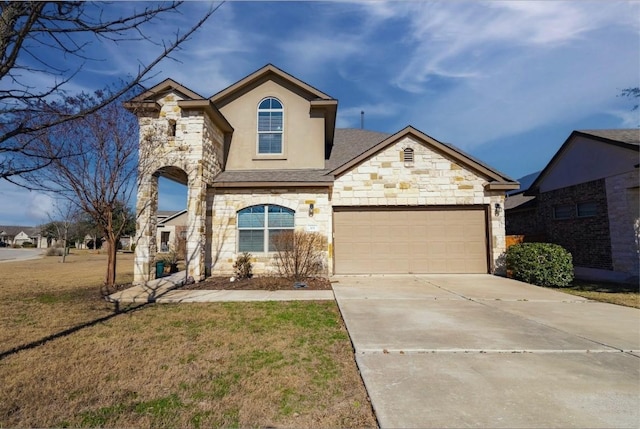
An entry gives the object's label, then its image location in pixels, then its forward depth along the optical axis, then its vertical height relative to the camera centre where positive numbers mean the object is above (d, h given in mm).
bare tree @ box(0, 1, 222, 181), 2703 +1787
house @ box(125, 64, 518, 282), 11664 +1089
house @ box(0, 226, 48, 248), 79288 +1064
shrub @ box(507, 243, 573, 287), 9977 -955
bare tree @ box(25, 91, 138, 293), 8891 +1817
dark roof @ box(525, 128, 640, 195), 11250 +3794
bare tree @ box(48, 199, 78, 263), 20797 +1494
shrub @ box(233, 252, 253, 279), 11148 -1064
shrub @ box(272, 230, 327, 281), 10953 -614
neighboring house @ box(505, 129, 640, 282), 11133 +1360
